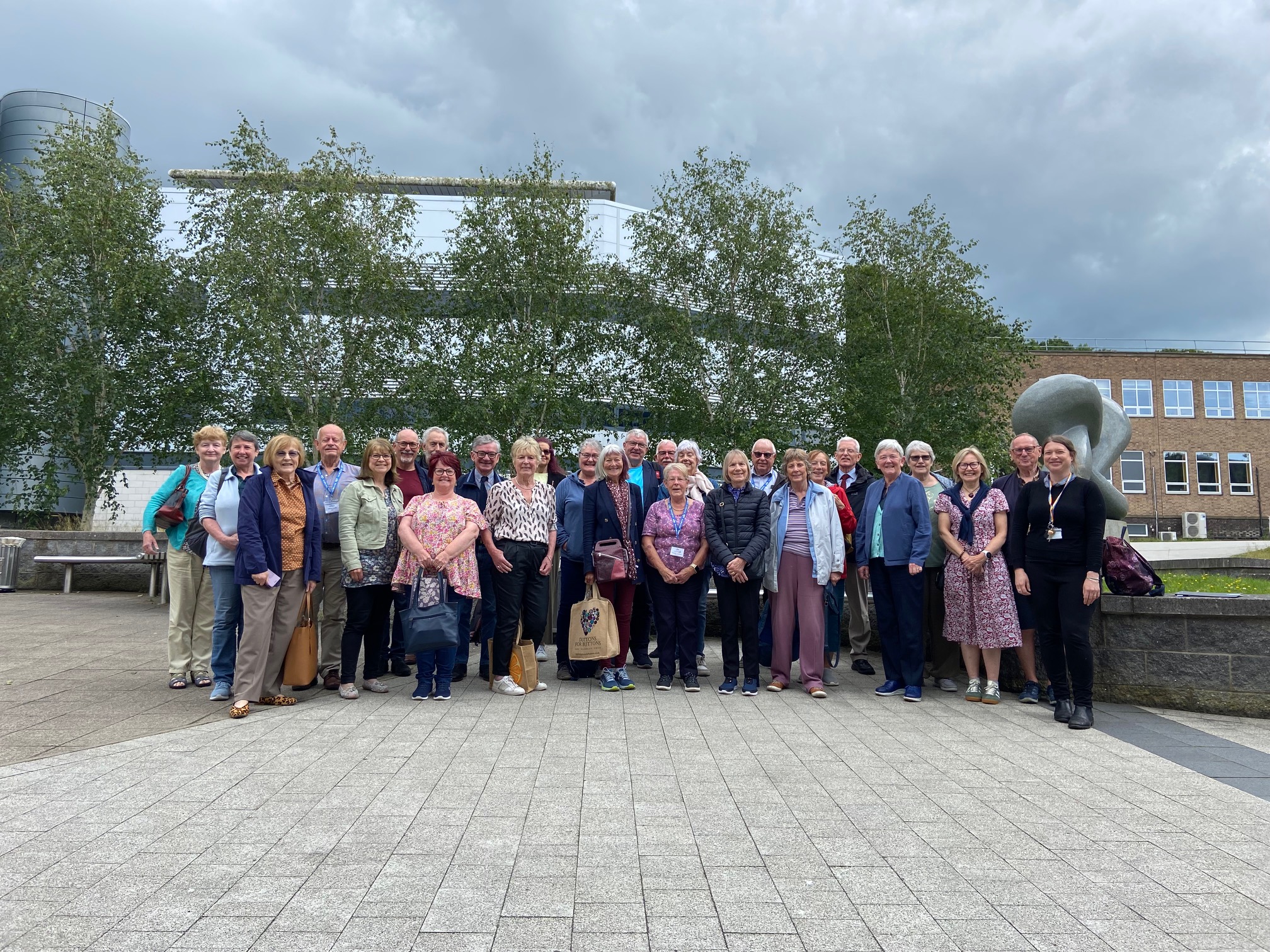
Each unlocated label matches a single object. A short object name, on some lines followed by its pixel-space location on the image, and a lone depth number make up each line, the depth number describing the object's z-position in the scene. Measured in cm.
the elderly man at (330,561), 702
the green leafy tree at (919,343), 2350
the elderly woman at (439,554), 661
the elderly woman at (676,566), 728
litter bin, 1422
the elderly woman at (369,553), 674
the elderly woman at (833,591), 800
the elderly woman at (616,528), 731
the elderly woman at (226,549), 658
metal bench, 1311
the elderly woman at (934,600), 771
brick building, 5422
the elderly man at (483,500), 757
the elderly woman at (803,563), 721
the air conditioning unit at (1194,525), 5106
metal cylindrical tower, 5047
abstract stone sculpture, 923
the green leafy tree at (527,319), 1927
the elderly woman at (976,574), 699
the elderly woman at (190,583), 707
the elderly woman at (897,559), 721
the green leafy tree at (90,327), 1656
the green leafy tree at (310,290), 1877
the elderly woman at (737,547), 718
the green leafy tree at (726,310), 2144
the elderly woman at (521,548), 699
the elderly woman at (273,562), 626
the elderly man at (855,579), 851
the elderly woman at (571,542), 779
